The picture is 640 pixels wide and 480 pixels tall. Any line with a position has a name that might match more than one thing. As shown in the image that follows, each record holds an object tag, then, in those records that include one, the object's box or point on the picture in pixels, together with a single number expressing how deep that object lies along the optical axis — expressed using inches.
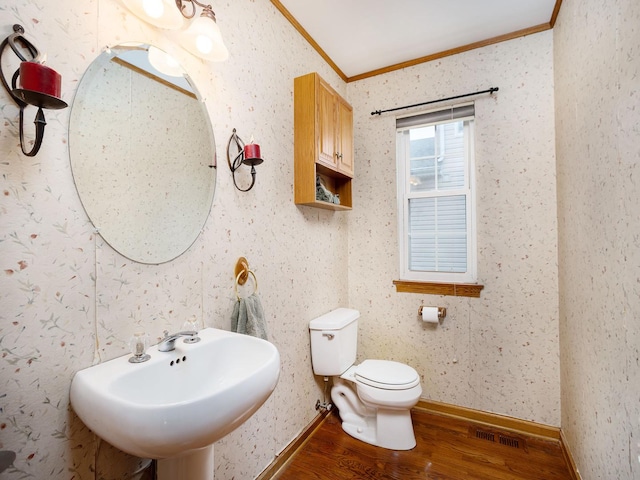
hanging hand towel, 54.4
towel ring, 56.9
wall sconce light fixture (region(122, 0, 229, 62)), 40.0
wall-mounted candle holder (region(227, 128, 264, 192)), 53.9
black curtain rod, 82.3
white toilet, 71.7
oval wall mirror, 36.4
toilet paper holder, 86.7
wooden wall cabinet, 72.2
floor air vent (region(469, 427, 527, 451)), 74.8
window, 88.0
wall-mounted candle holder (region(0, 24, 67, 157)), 25.6
